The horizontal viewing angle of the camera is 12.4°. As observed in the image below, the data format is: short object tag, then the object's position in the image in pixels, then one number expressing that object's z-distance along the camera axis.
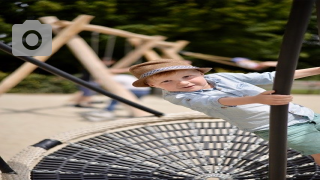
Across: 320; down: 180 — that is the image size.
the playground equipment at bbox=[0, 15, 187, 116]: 9.17
